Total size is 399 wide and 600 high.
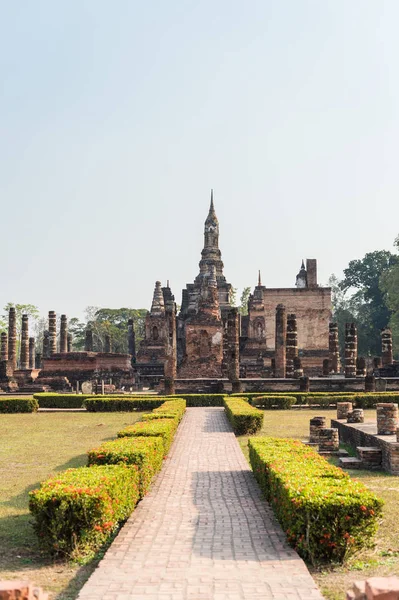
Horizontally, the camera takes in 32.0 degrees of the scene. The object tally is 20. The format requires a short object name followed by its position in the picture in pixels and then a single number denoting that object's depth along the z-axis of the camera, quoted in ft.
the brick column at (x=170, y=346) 112.88
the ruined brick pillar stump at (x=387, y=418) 42.37
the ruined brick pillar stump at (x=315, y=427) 46.65
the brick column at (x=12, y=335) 144.46
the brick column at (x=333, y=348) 129.90
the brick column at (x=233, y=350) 96.51
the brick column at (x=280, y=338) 116.67
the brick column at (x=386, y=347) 127.34
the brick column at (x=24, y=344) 149.28
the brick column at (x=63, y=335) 157.79
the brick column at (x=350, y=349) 114.11
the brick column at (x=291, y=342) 111.97
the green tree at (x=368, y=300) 222.28
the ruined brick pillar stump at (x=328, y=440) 45.01
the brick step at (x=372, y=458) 39.24
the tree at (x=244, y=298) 275.47
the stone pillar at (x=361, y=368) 117.08
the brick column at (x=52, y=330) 152.66
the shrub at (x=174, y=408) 59.06
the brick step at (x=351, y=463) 39.65
